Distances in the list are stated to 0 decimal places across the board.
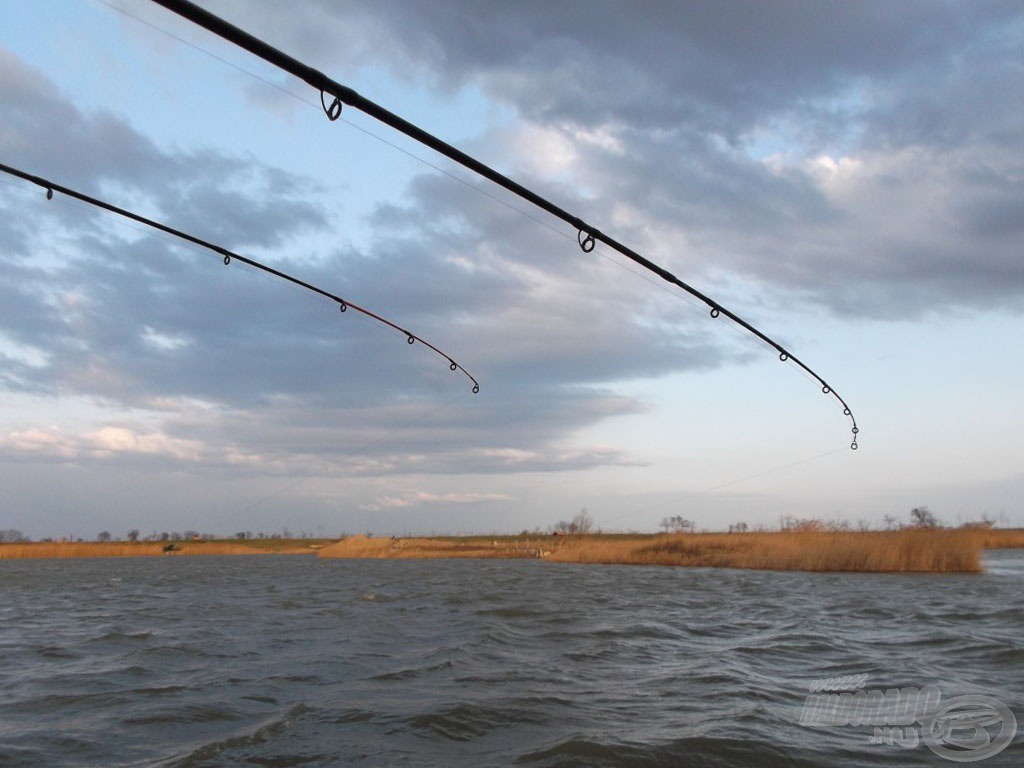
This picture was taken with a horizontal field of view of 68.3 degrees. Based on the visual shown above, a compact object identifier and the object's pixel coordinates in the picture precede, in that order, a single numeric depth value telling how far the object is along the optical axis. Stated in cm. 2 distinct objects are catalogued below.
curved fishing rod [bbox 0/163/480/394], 477
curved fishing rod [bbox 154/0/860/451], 270
